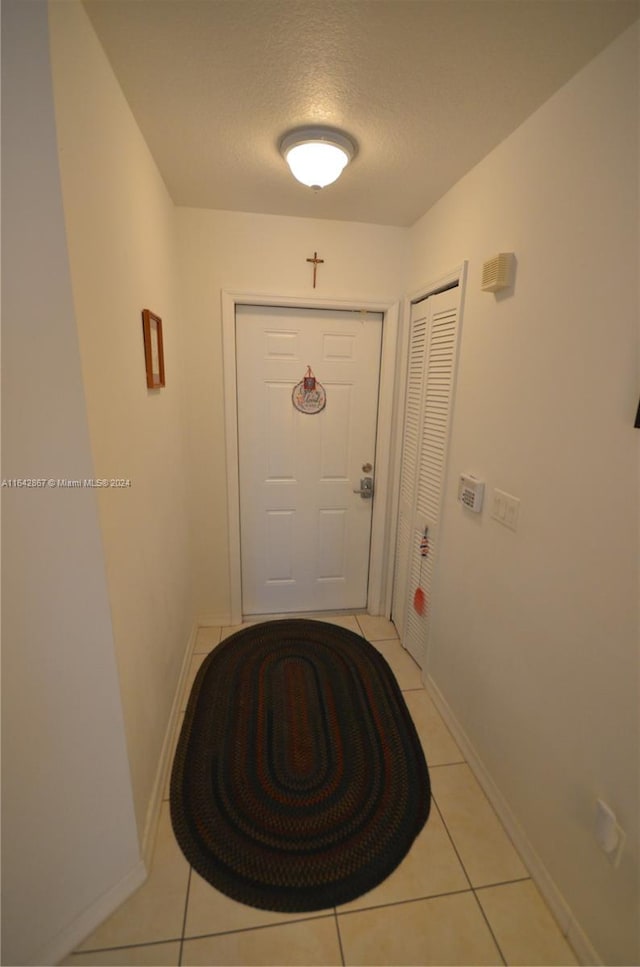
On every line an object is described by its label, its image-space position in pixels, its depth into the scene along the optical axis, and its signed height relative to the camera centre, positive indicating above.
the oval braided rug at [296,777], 1.24 -1.48
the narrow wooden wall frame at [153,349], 1.38 +0.15
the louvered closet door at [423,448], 1.80 -0.25
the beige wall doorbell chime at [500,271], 1.32 +0.44
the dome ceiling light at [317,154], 1.33 +0.84
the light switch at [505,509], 1.33 -0.37
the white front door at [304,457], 2.21 -0.37
